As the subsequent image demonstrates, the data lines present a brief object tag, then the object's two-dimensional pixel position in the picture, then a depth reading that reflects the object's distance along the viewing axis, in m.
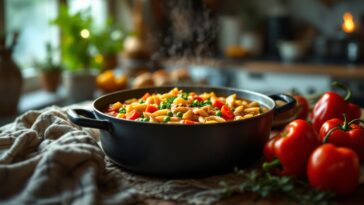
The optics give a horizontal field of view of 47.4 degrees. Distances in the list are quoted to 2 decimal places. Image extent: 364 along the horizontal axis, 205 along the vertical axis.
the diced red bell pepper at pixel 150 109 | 1.08
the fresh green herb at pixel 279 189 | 0.83
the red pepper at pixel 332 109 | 1.26
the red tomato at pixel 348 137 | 1.03
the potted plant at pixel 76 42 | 2.32
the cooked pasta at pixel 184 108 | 1.02
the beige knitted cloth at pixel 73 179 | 0.82
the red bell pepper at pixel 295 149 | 0.93
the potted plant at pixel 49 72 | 2.32
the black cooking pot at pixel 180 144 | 0.89
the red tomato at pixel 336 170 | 0.85
